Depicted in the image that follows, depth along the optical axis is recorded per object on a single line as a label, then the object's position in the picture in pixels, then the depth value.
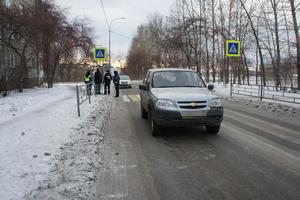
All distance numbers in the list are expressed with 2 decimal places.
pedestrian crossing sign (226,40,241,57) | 17.25
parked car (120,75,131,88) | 31.53
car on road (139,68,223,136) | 6.86
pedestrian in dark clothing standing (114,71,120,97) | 19.05
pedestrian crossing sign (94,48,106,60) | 17.64
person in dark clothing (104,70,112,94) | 19.70
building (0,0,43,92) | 21.56
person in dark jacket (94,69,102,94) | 18.88
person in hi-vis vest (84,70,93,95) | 19.12
